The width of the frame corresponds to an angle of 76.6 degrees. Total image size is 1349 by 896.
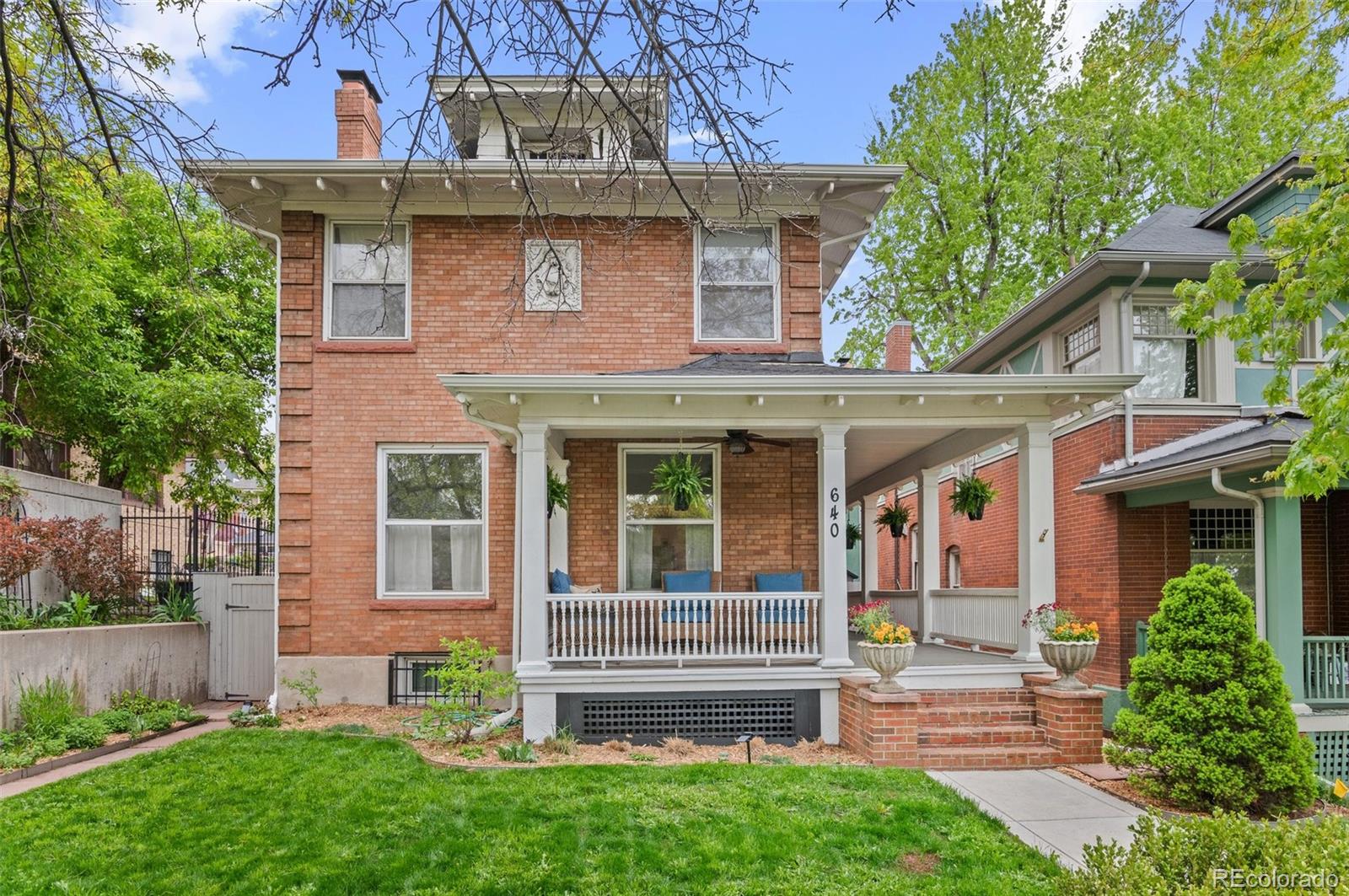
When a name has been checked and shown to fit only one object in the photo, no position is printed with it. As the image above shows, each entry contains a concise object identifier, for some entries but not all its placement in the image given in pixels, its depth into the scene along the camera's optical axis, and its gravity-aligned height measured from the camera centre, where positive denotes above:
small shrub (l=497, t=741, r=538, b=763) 7.77 -2.29
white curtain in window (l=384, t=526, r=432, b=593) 10.59 -0.69
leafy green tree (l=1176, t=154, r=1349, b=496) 5.18 +1.38
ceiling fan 9.78 +0.70
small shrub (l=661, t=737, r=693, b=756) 8.29 -2.39
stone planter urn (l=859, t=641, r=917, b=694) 7.97 -1.47
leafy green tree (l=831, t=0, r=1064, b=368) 21.78 +8.58
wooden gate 11.77 -1.78
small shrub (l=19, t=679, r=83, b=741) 8.24 -2.02
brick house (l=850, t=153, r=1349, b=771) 10.77 +0.63
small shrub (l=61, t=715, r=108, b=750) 8.26 -2.23
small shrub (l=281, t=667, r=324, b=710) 10.16 -2.17
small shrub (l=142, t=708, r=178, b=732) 9.21 -2.35
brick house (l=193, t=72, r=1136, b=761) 10.21 +1.16
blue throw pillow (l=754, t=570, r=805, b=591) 9.88 -0.92
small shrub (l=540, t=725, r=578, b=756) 8.15 -2.30
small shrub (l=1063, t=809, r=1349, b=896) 3.21 -1.39
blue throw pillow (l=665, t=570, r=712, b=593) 10.02 -0.92
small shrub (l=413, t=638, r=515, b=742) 8.49 -1.89
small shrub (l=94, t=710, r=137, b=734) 8.87 -2.26
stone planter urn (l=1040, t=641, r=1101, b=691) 8.15 -1.50
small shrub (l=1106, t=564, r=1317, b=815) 6.58 -1.68
